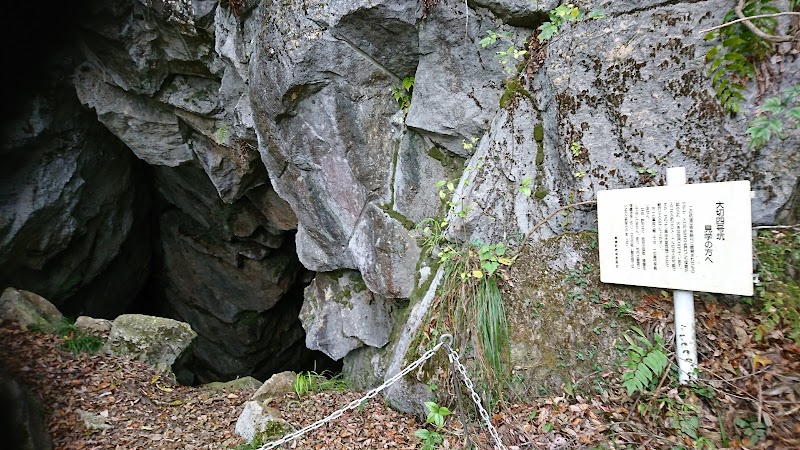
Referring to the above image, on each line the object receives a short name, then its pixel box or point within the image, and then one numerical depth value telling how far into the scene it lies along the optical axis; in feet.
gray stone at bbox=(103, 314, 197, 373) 19.31
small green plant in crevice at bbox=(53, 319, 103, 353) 18.92
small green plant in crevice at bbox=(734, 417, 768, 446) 7.98
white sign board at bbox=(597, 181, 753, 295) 7.97
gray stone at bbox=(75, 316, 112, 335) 20.20
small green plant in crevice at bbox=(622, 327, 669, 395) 9.15
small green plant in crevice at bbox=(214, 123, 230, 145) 24.26
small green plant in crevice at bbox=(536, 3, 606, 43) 11.50
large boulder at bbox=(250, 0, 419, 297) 14.92
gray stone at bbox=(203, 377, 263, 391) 19.75
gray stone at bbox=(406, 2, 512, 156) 13.65
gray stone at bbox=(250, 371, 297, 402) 15.80
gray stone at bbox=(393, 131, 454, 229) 15.42
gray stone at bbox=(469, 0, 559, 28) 12.23
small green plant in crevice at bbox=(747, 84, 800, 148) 8.35
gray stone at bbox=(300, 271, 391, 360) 18.24
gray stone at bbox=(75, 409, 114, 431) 14.69
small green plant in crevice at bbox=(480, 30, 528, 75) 12.98
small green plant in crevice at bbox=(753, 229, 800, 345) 8.60
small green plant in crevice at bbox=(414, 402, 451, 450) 8.60
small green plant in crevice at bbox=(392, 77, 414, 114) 15.87
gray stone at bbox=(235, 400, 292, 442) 13.50
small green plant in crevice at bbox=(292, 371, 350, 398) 16.31
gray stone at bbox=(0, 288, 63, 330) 19.63
